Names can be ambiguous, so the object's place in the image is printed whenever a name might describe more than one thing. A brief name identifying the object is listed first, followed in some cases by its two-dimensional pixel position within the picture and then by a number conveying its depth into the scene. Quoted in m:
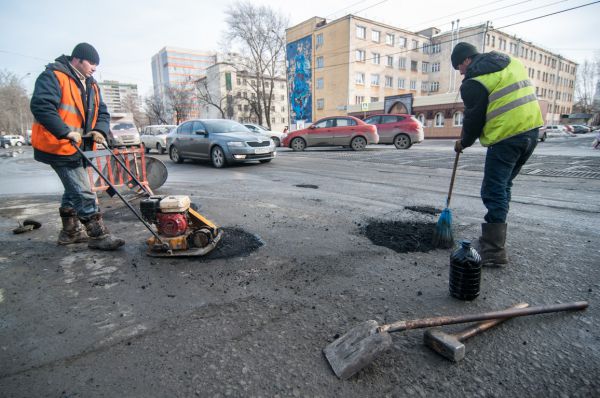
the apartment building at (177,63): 118.69
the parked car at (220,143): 10.33
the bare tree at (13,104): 58.09
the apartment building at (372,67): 38.84
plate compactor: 3.14
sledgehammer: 1.74
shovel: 1.67
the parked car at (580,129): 49.06
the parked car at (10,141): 43.67
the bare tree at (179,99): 58.59
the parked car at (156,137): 19.23
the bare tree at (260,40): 38.00
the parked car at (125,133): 17.80
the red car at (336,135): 15.83
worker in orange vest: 3.15
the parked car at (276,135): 21.65
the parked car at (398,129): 16.72
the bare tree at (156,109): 62.47
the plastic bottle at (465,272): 2.30
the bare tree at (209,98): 50.23
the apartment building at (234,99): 65.22
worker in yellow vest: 2.84
